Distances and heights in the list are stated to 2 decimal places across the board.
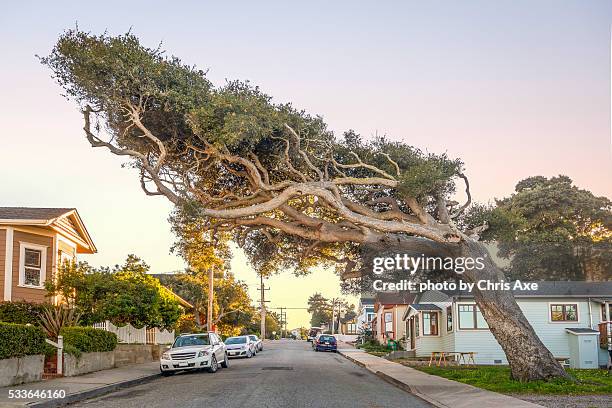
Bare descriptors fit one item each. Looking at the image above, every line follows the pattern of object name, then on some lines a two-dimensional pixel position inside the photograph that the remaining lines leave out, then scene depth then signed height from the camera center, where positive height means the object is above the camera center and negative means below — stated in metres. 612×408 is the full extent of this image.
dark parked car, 57.78 -3.64
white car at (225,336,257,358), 42.44 -2.84
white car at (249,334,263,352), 48.86 -3.11
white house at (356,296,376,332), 98.03 -1.68
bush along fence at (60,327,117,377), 21.83 -1.64
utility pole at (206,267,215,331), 51.94 -0.20
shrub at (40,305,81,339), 23.50 -0.60
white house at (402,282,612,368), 34.66 -1.07
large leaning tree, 21.12 +4.49
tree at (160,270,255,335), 65.19 +0.36
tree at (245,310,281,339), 90.84 -4.16
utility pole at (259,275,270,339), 102.03 -0.98
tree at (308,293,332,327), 190.00 -2.18
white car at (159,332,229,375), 25.39 -2.01
